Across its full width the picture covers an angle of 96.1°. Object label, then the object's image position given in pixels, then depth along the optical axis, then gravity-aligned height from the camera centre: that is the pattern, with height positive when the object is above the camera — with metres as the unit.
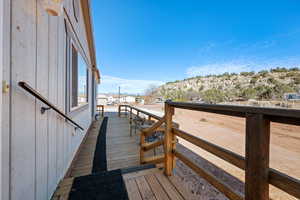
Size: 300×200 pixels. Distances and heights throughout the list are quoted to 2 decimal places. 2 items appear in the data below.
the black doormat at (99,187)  1.51 -1.09
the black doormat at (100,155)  2.56 -1.30
